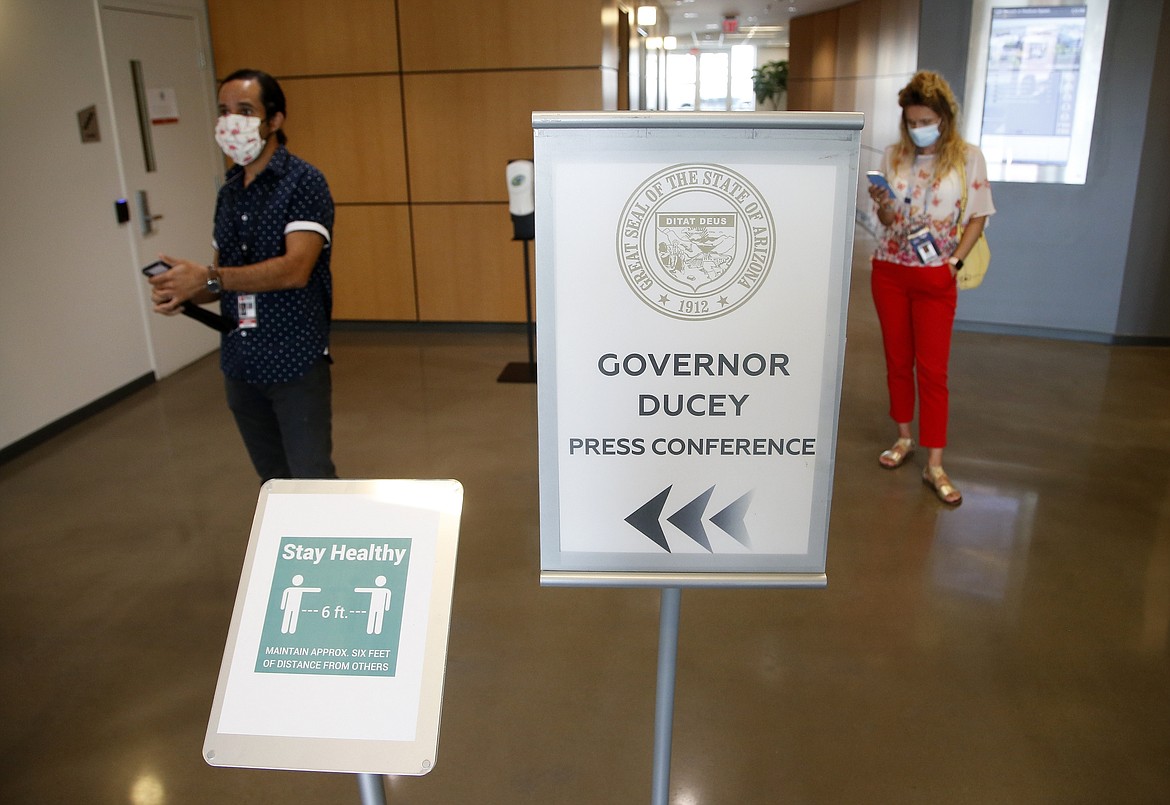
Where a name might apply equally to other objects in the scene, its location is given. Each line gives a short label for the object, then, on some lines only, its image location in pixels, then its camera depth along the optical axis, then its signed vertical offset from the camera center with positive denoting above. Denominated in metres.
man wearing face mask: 2.31 -0.34
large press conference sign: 1.14 -0.27
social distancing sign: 1.15 -0.63
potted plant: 19.14 +1.14
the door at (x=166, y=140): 5.11 +0.02
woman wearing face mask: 3.32 -0.37
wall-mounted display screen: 5.44 +0.28
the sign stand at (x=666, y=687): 1.41 -0.85
